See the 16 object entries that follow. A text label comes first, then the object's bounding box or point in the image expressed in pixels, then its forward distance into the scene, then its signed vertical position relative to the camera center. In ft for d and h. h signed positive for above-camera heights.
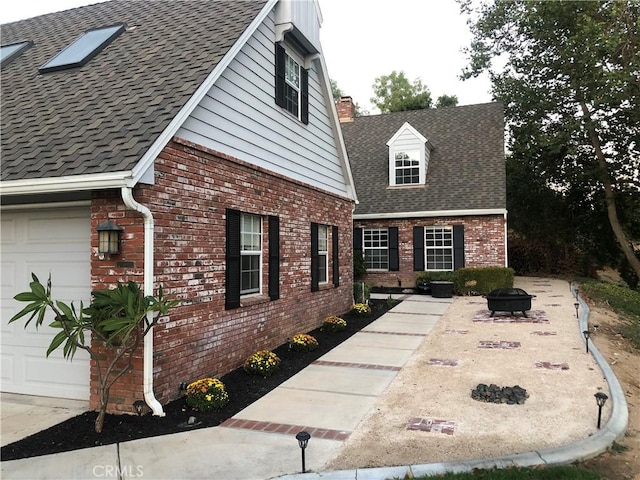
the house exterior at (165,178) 17.20 +3.07
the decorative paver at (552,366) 23.72 -6.14
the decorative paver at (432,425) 15.89 -6.27
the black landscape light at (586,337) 26.07 -5.10
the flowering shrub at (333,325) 33.96 -5.60
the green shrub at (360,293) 45.57 -4.32
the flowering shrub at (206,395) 17.89 -5.77
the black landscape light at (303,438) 12.32 -5.08
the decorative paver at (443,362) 24.70 -6.22
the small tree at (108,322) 14.83 -2.41
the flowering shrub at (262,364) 22.62 -5.72
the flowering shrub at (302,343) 27.89 -5.74
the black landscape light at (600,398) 15.44 -5.06
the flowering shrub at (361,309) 40.70 -5.32
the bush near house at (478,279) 53.83 -3.53
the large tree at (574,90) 58.49 +22.86
